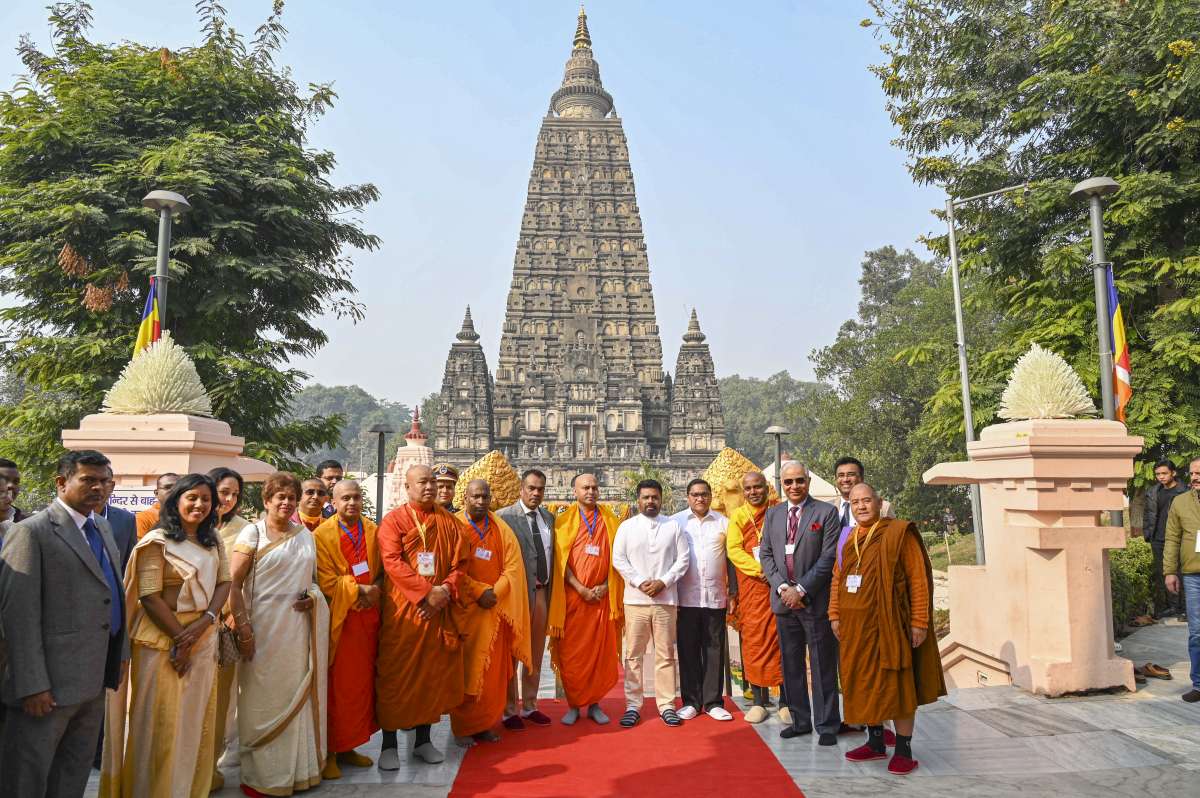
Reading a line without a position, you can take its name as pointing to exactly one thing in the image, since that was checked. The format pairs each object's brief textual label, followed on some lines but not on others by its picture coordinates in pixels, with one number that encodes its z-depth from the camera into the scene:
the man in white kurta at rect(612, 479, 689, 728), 5.72
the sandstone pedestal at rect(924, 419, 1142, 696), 5.82
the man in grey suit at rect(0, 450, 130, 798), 3.27
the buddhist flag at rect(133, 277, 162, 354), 8.94
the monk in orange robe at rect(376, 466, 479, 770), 4.75
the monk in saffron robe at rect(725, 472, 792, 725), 5.66
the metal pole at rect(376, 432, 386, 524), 17.47
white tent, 20.19
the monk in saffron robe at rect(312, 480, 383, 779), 4.61
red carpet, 4.38
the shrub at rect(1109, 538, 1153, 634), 7.52
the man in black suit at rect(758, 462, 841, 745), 5.26
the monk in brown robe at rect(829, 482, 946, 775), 4.58
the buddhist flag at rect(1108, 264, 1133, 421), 8.78
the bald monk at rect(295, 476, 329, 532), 4.98
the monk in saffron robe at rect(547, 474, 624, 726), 5.72
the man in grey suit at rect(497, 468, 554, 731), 5.86
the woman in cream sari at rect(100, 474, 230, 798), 3.78
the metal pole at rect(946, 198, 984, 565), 12.43
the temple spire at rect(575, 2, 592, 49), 55.53
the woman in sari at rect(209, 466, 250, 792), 4.39
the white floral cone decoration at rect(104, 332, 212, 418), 5.93
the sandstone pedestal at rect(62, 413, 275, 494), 5.72
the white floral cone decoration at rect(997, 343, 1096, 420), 6.00
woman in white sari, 4.22
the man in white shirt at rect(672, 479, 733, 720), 5.80
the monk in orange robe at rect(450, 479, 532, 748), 5.12
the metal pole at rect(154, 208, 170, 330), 8.53
